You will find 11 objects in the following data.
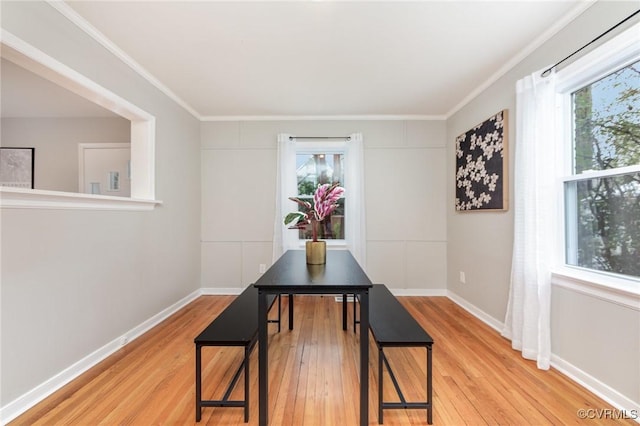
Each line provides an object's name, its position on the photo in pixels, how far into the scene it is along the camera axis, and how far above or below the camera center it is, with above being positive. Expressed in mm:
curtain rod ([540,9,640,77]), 1405 +1057
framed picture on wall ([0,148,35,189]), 3283 +632
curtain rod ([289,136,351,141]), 3572 +1067
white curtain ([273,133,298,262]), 3484 +295
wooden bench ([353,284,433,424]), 1382 -678
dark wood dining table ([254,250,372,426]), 1274 -390
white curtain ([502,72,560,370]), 1867 +19
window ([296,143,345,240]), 3746 +575
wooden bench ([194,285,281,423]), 1383 -674
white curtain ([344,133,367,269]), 3477 +248
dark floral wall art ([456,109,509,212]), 2396 +498
